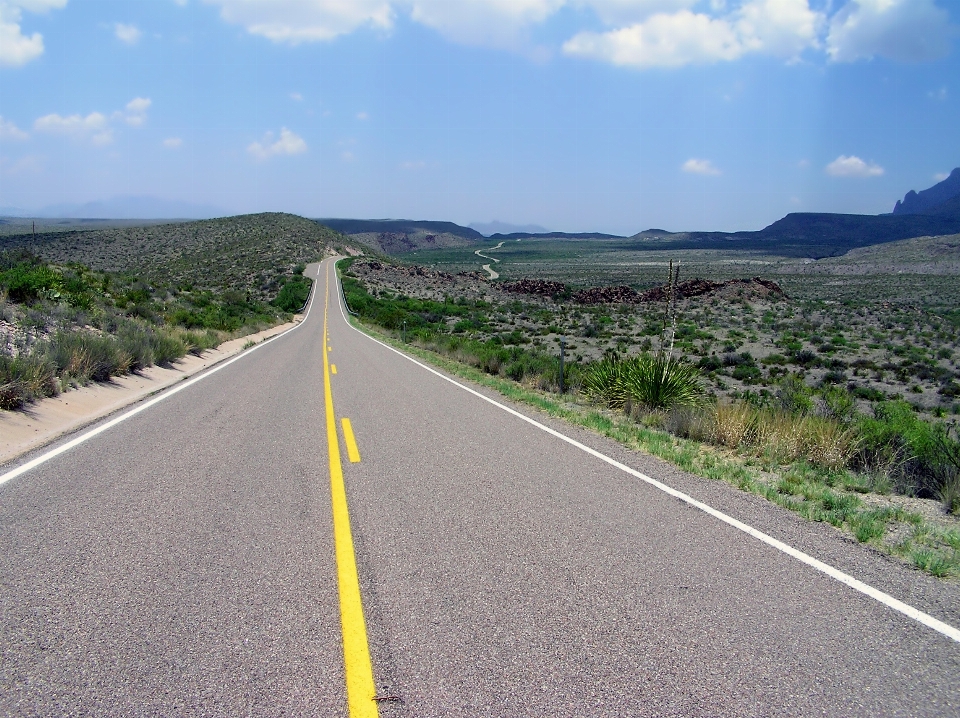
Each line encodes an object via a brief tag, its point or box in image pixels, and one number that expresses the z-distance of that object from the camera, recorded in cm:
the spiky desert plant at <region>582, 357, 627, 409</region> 1287
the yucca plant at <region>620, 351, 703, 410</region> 1213
